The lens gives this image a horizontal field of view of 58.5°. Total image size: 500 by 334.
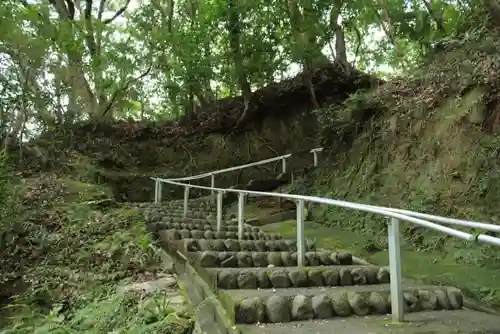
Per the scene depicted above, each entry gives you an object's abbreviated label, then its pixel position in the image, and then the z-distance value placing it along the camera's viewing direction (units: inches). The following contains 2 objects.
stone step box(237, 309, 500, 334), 106.3
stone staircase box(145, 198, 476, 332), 117.4
